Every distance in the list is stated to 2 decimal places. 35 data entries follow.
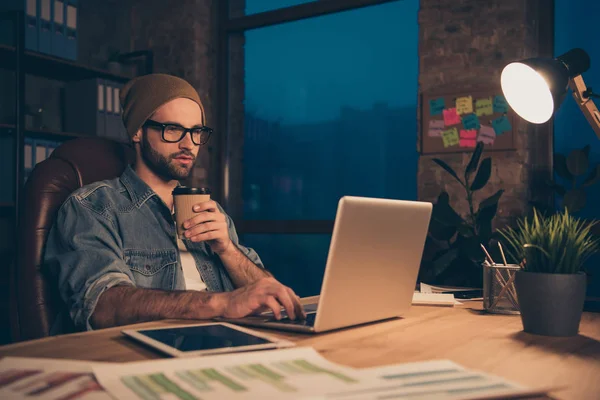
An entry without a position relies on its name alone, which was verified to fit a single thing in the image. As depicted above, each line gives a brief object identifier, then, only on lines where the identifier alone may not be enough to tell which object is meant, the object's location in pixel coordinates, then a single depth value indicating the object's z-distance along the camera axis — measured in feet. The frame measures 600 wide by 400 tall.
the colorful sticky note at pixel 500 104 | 9.53
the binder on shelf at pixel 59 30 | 11.14
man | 3.67
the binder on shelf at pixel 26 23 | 10.47
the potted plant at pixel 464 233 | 8.61
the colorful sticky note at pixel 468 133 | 9.80
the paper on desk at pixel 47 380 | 1.89
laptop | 2.95
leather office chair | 4.40
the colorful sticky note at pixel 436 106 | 10.07
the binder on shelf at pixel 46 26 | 10.84
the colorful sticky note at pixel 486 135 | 9.62
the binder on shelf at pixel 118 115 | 12.17
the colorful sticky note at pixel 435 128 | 10.11
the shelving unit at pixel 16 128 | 10.09
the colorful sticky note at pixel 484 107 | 9.63
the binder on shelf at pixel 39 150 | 10.74
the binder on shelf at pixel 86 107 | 11.71
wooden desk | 2.37
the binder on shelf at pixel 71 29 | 11.41
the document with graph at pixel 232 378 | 1.89
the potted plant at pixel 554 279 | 3.10
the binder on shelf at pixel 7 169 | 10.25
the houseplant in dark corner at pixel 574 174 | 8.54
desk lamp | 3.93
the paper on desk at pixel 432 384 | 1.91
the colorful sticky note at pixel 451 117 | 9.95
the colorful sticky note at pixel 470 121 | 9.77
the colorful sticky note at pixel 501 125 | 9.51
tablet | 2.50
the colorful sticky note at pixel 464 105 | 9.80
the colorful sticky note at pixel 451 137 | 9.96
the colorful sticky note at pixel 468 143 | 9.78
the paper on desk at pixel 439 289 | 4.99
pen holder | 3.86
